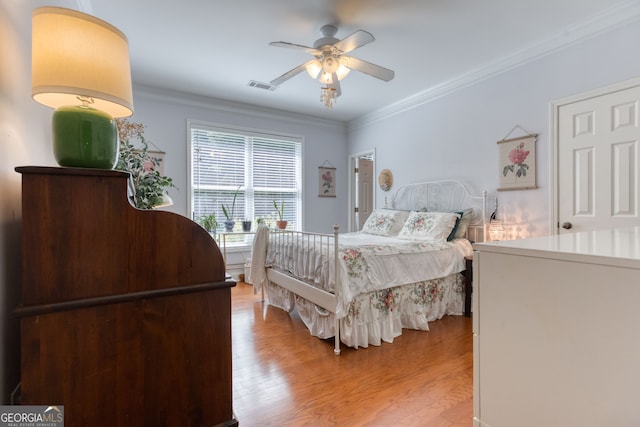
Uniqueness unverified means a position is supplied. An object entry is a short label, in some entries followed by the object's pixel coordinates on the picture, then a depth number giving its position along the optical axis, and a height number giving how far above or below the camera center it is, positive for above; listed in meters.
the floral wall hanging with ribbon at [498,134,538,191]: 2.96 +0.50
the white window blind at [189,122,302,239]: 4.37 +0.62
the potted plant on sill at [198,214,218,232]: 4.29 -0.15
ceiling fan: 2.38 +1.27
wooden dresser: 0.80 -0.30
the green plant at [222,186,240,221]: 4.50 +0.02
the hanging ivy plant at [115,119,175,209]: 1.86 +0.23
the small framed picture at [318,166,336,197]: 5.36 +0.56
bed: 2.35 -0.55
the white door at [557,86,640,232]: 2.34 +0.42
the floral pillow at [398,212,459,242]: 3.20 -0.17
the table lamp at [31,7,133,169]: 0.88 +0.42
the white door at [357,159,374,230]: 5.49 +0.41
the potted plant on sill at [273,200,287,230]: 4.96 +0.02
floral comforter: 2.31 -0.47
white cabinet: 0.66 -0.32
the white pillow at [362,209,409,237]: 3.80 -0.16
